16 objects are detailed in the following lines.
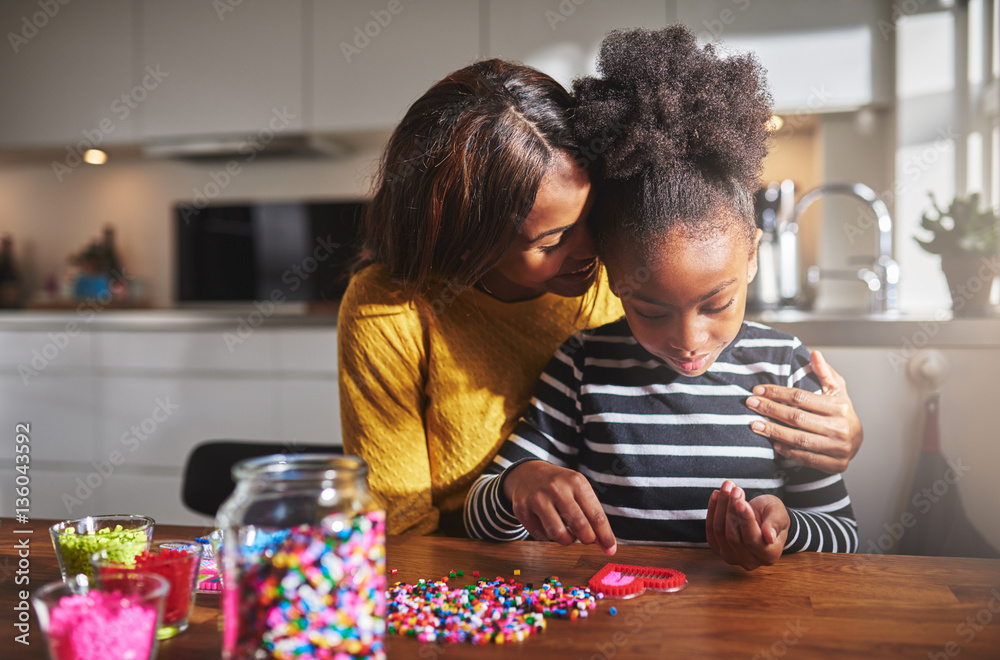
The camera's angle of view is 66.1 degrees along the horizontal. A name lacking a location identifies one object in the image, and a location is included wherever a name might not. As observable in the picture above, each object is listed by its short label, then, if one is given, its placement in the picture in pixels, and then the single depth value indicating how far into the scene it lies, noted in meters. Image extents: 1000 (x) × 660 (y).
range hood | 2.97
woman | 0.92
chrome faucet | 2.04
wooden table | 0.58
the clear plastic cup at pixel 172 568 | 0.60
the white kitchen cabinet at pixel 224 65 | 2.95
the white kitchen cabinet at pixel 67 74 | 3.12
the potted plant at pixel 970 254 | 1.81
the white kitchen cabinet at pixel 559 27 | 2.70
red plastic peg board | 0.68
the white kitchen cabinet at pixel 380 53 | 2.83
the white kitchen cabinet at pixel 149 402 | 2.67
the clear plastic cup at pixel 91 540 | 0.66
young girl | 0.84
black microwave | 3.21
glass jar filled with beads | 0.48
